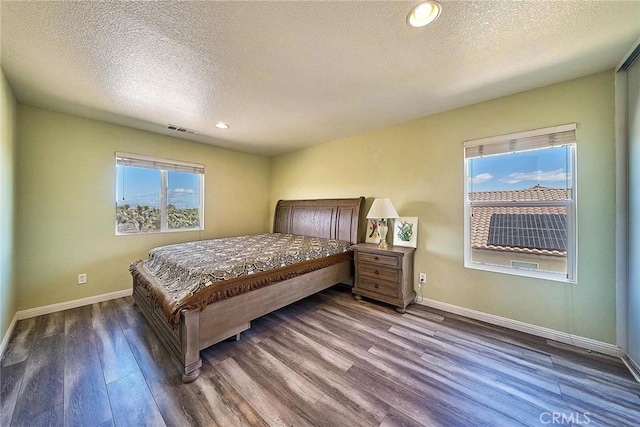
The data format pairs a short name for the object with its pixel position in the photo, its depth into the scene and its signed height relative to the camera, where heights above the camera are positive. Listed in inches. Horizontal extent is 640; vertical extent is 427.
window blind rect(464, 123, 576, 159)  81.4 +29.6
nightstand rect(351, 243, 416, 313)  105.1 -30.5
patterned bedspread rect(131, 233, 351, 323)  70.5 -21.3
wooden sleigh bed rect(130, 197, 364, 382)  65.6 -33.1
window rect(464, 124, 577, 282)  82.4 +4.4
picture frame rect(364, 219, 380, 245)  132.6 -11.2
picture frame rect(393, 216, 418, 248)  115.1 -9.4
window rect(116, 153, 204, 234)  124.7 +11.4
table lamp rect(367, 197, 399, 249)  113.6 +0.4
